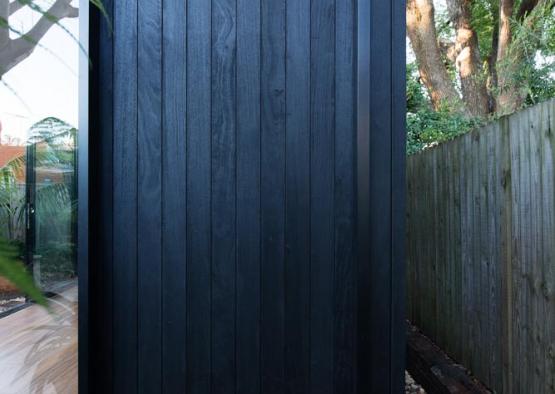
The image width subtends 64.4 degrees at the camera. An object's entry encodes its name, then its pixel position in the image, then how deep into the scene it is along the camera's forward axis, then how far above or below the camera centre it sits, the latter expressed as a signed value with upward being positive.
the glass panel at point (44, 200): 1.15 +0.01
